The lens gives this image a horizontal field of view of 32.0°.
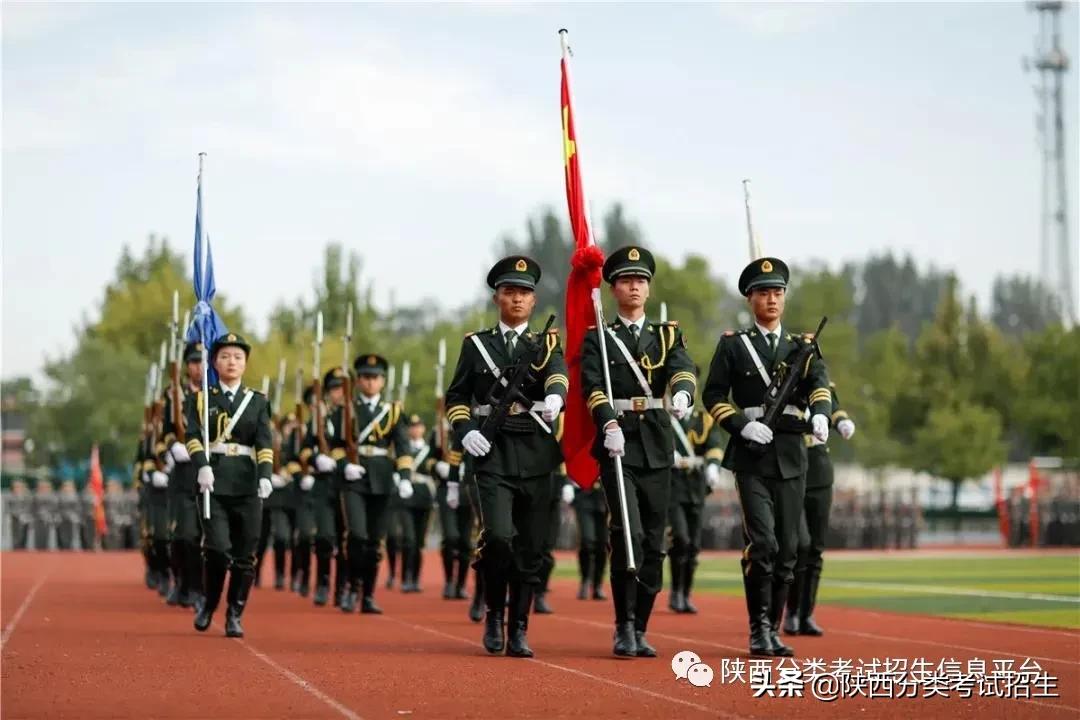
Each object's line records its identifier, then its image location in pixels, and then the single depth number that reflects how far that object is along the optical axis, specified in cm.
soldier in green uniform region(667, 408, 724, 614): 1903
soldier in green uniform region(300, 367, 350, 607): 2016
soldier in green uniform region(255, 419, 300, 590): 2358
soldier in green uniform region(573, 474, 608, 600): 2206
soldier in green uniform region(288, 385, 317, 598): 2258
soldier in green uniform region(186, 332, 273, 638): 1515
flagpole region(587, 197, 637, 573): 1258
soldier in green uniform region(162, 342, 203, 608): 1761
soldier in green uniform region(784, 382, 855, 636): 1517
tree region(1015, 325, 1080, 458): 6606
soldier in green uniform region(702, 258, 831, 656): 1291
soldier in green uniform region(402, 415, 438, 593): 2412
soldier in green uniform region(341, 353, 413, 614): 1862
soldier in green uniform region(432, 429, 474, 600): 2244
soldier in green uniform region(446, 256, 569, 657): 1298
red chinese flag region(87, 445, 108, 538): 4497
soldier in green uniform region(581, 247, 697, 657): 1278
